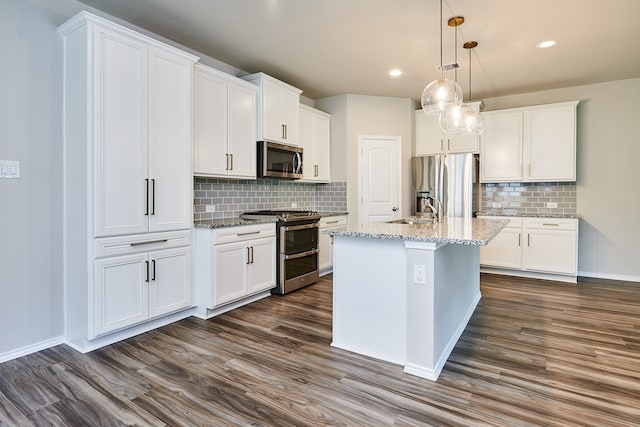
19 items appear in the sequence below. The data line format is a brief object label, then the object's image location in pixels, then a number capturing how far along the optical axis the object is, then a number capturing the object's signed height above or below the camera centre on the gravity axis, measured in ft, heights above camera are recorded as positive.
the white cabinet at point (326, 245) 15.75 -1.75
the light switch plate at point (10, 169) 7.82 +0.85
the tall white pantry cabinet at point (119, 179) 8.19 +0.71
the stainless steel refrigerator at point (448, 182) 16.90 +1.29
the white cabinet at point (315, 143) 16.29 +3.11
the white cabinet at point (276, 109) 13.32 +3.92
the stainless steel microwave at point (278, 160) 13.42 +1.89
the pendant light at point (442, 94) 8.63 +2.81
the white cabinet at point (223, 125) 11.16 +2.81
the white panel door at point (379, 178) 17.67 +1.48
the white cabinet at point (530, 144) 15.44 +2.95
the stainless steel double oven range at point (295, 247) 13.05 -1.58
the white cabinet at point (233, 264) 10.61 -1.86
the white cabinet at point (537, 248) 15.06 -1.80
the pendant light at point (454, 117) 9.87 +2.59
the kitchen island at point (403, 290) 7.21 -1.89
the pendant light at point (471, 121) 10.22 +2.62
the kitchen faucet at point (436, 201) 11.17 +0.18
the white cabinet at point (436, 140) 17.26 +3.42
